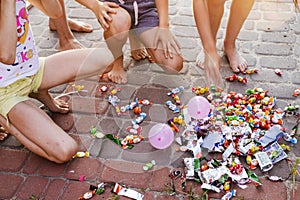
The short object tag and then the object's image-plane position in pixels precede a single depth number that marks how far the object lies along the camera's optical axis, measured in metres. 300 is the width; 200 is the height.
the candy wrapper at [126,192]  2.07
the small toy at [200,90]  2.64
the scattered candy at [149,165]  2.21
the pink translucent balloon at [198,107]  2.47
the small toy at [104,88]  2.73
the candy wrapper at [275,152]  2.20
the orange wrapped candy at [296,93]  2.62
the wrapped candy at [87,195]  2.07
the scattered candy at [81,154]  2.29
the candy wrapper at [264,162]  2.16
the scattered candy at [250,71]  2.84
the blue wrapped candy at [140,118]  2.48
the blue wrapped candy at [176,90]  2.66
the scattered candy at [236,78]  2.75
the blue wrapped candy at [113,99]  2.63
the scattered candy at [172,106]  2.54
